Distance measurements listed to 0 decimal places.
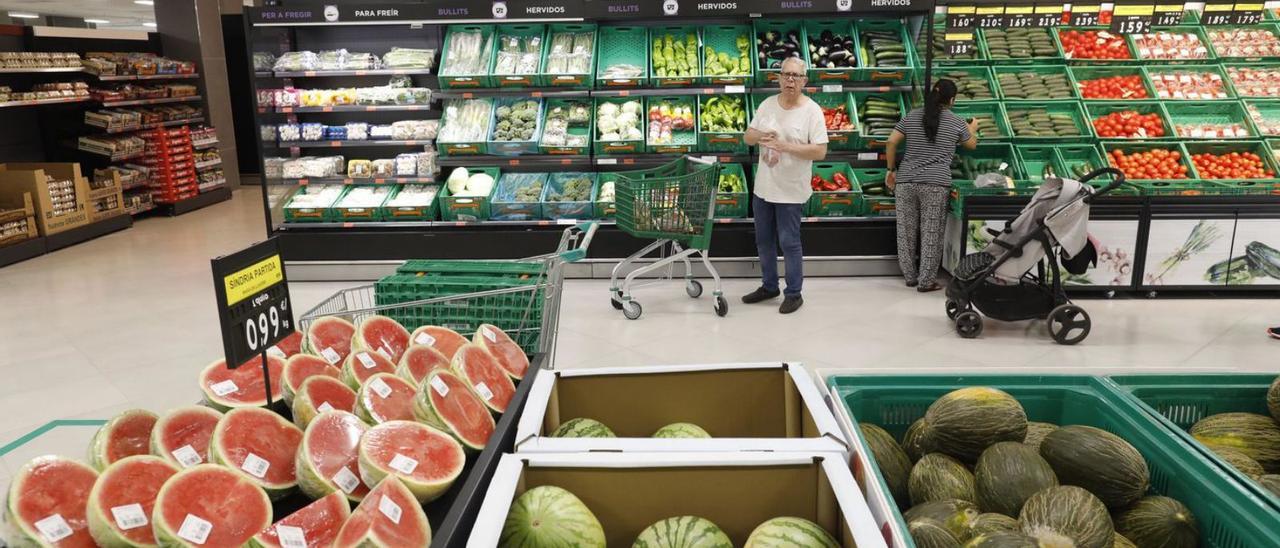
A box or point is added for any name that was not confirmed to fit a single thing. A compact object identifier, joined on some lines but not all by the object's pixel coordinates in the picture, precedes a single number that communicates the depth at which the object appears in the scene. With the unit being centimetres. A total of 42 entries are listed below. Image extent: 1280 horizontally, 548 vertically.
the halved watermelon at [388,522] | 128
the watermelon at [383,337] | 231
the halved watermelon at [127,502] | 141
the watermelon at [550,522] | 140
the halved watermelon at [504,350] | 216
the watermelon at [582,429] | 181
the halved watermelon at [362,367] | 201
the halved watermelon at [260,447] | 163
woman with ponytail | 580
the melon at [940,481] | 167
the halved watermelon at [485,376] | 194
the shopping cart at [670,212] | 537
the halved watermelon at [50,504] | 140
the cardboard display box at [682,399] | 197
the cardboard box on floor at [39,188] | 789
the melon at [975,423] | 176
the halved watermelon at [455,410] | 172
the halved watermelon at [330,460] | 155
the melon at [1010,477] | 160
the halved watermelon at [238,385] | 196
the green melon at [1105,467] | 160
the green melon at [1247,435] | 179
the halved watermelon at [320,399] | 182
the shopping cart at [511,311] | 262
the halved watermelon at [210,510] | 138
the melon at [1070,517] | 143
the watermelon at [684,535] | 139
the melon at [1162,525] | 153
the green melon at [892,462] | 178
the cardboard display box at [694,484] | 148
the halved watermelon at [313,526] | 133
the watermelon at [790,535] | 135
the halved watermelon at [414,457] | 152
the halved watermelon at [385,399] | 177
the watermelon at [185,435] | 169
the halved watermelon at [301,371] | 199
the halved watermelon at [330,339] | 235
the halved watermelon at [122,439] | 166
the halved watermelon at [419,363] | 201
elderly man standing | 534
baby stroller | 470
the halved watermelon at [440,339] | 225
